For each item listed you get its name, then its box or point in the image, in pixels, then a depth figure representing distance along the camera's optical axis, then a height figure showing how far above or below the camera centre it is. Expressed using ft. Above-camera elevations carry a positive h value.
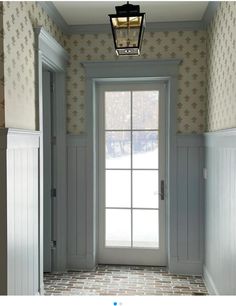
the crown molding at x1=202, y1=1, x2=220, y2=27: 10.46 +4.73
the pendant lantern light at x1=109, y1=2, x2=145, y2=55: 6.74 +2.63
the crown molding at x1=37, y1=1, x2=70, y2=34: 10.48 +4.72
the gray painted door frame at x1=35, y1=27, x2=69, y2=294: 12.91 -0.42
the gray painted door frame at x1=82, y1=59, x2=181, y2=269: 12.69 +1.42
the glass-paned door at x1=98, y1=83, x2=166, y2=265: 13.38 -0.76
